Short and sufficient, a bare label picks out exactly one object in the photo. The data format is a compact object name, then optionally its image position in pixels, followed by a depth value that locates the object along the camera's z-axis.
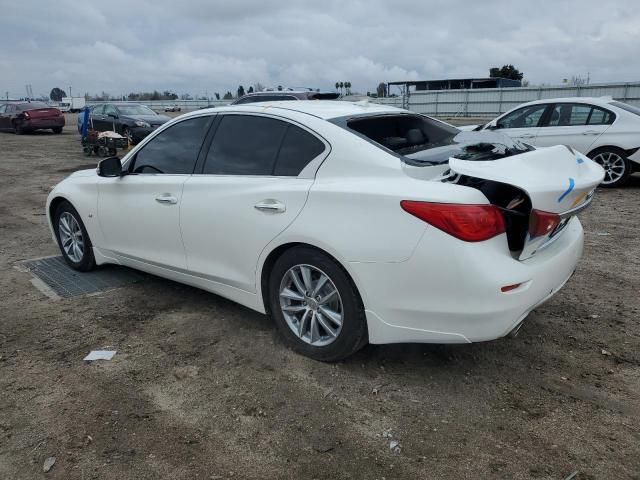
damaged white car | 2.80
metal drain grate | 4.85
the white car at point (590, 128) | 9.06
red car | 24.48
